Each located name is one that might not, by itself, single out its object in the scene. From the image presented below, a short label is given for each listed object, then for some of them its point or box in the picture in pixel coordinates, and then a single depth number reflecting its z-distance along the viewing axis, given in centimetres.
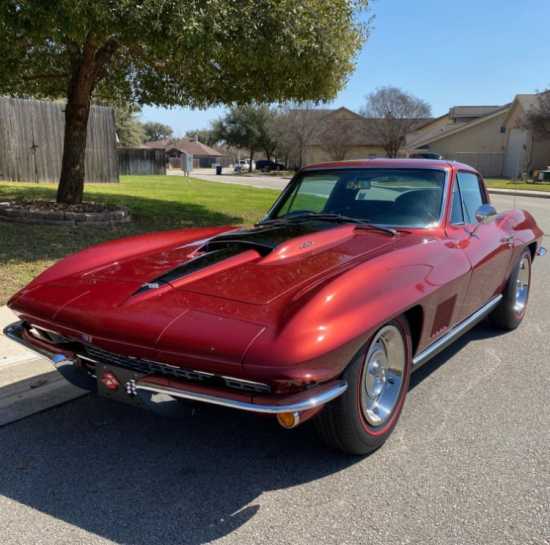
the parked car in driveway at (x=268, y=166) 6219
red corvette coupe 222
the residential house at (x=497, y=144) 4259
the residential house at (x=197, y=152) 9369
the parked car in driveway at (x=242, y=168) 6149
